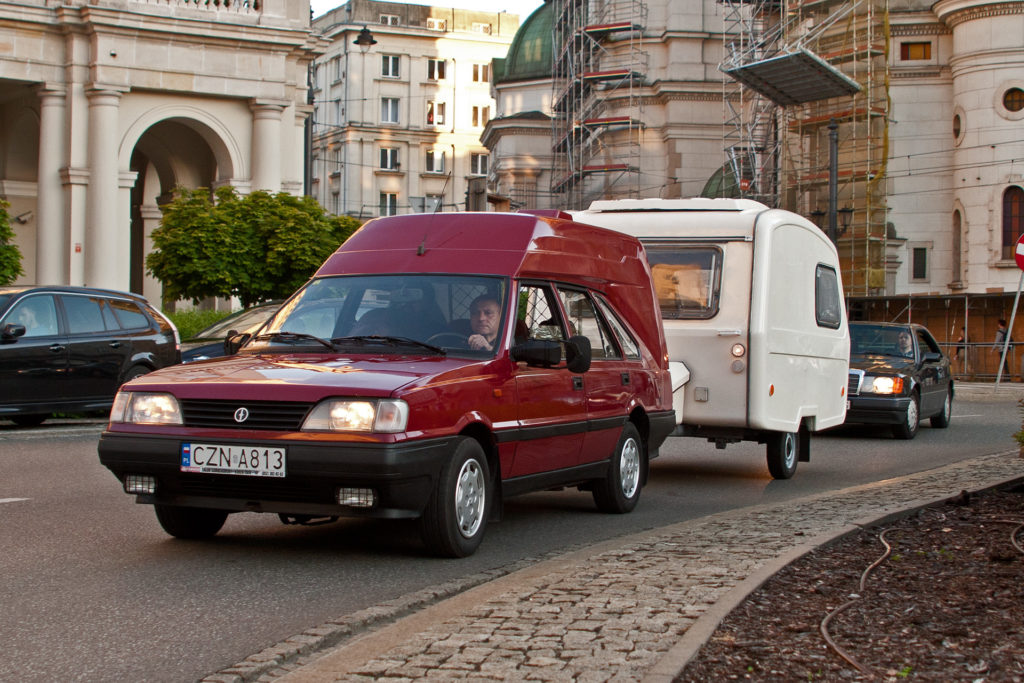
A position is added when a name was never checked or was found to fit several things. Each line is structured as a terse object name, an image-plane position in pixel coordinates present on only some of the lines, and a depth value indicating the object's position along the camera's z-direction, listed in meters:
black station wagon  16.08
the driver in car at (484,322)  8.27
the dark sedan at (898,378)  18.66
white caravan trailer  12.16
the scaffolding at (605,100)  66.62
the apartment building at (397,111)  106.81
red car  7.20
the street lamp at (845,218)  49.10
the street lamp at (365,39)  40.75
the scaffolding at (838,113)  50.50
